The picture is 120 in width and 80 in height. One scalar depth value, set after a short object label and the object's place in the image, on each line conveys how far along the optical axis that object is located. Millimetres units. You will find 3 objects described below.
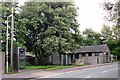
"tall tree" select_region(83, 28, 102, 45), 26501
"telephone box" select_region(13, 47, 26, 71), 10873
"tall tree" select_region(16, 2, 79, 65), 14758
